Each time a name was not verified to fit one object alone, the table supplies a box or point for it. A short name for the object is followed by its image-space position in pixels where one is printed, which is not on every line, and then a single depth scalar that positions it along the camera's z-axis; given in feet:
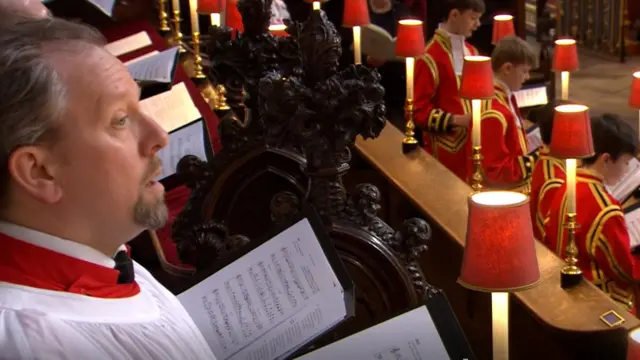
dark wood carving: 4.81
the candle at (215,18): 11.68
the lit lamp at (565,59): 13.03
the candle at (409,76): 11.91
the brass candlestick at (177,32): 13.88
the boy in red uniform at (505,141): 13.25
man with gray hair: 3.53
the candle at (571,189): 8.30
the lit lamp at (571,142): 8.32
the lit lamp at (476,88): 10.57
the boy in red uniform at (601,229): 9.18
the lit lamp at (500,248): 5.69
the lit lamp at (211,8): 11.73
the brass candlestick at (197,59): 12.36
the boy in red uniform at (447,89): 13.61
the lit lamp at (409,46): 11.91
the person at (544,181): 10.06
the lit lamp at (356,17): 12.89
